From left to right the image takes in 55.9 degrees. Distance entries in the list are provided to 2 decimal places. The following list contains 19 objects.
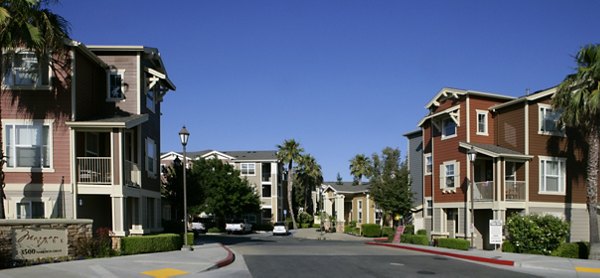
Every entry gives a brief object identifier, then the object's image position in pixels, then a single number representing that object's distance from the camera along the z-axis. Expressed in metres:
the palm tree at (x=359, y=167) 80.31
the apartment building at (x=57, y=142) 22.41
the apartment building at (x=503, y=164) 30.98
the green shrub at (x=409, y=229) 43.52
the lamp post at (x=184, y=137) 25.41
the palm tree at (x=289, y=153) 78.62
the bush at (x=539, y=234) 26.88
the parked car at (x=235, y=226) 59.59
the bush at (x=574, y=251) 26.25
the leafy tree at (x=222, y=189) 59.78
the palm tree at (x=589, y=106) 25.44
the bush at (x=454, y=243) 29.47
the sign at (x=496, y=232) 27.34
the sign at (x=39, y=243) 17.27
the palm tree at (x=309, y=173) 85.25
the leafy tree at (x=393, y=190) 42.31
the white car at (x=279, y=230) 60.34
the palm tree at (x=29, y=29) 19.58
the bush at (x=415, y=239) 35.09
